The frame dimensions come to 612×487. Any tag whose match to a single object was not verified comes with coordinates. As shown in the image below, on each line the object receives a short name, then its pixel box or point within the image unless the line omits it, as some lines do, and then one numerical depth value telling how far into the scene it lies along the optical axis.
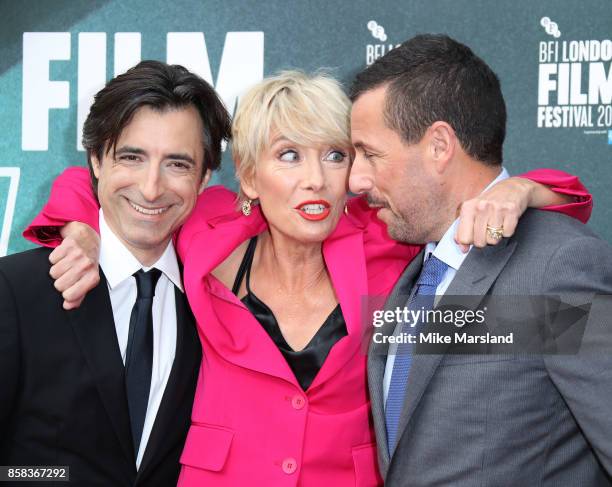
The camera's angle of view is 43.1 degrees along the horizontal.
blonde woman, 1.88
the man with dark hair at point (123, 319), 1.71
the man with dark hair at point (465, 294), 1.43
